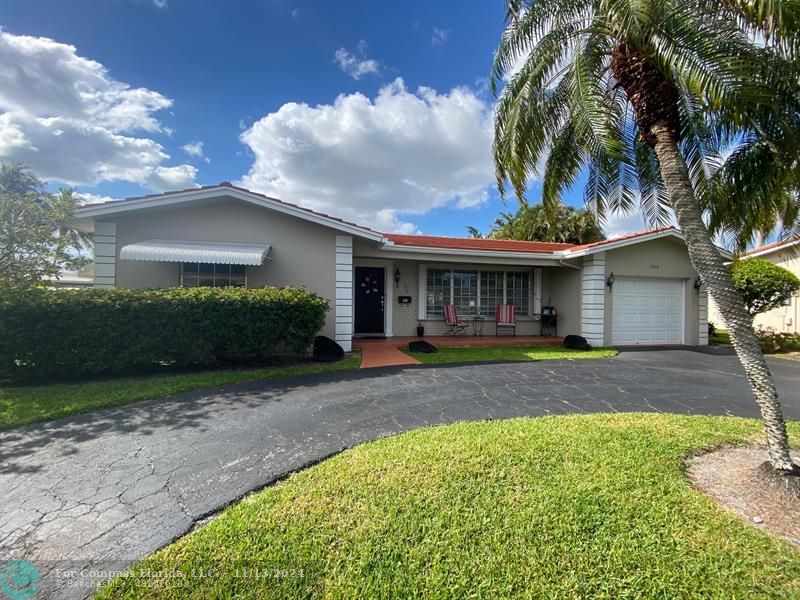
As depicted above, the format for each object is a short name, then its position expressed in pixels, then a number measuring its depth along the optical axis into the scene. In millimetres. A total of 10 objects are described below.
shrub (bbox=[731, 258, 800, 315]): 13727
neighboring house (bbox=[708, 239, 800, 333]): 16981
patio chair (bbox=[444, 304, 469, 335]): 14477
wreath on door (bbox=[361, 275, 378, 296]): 14469
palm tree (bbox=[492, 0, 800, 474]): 3986
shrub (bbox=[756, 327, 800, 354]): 13695
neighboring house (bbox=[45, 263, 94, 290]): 15027
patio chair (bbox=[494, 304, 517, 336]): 14703
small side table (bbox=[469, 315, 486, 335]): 15098
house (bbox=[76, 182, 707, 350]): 9750
